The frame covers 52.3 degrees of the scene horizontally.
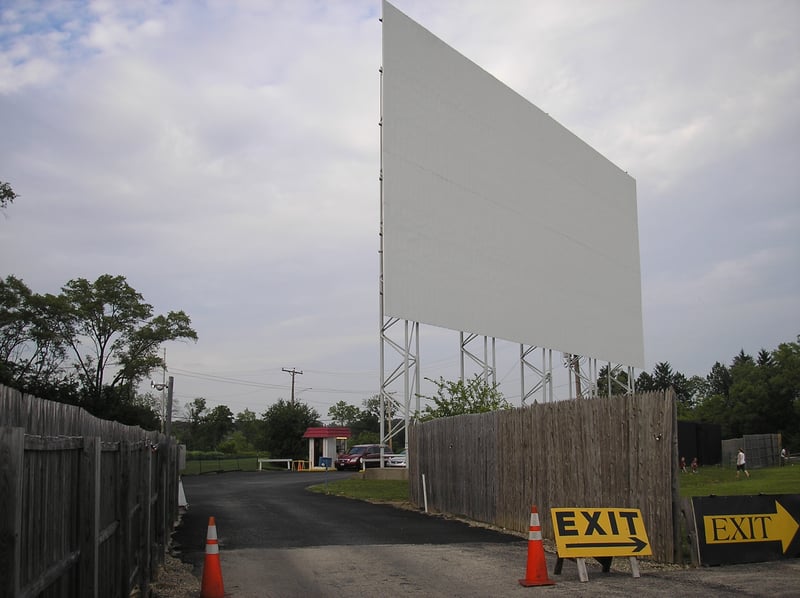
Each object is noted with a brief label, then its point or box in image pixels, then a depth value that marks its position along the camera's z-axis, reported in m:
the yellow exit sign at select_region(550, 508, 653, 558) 10.23
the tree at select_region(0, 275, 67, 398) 50.34
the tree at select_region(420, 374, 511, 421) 27.03
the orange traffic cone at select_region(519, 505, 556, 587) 9.77
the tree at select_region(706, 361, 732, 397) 132.25
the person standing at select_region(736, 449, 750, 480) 33.09
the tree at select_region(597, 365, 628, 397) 52.36
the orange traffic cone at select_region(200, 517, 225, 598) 9.07
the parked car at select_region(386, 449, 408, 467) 40.55
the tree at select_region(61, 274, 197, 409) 54.62
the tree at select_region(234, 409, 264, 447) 130.62
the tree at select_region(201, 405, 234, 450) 112.25
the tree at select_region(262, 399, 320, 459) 69.38
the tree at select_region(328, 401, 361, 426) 131.75
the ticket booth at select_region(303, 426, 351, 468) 55.06
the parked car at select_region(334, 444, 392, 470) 48.88
